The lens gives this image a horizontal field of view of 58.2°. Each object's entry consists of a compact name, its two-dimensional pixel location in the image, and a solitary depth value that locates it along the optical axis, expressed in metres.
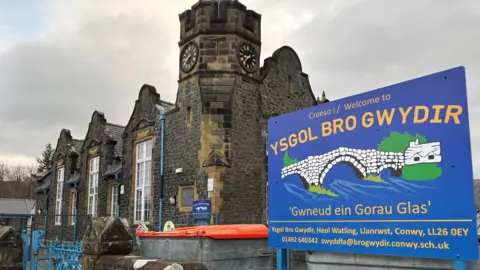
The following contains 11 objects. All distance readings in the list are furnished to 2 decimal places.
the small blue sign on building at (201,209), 14.22
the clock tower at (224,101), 14.73
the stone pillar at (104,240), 5.98
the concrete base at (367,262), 3.26
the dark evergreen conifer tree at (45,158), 70.94
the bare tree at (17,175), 95.90
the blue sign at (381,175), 3.10
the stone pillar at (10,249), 8.52
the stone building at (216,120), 14.92
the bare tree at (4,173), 93.51
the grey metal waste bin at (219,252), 4.88
